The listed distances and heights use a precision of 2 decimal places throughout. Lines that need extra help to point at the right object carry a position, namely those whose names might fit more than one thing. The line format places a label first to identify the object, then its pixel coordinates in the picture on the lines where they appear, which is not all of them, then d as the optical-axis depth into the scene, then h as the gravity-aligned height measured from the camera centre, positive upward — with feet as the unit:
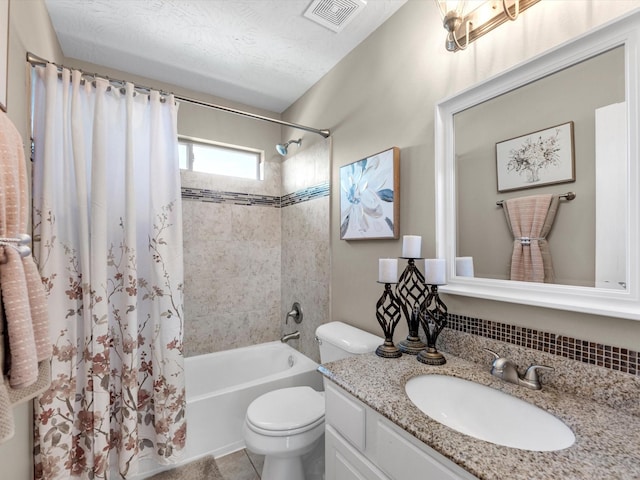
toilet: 4.38 -2.84
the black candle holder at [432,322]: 3.77 -1.15
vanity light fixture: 3.65 +2.88
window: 7.82 +2.32
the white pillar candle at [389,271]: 4.27 -0.47
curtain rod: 4.16 +2.64
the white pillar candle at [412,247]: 4.25 -0.12
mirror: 2.78 +0.75
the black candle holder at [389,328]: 4.06 -1.35
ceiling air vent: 4.98 +4.06
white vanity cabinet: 2.44 -2.05
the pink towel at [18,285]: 2.20 -0.35
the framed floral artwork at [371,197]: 5.06 +0.80
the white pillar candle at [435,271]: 3.98 -0.44
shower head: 7.95 +2.53
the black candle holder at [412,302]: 4.21 -0.98
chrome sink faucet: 3.11 -1.49
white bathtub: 5.70 -3.40
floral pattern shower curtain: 4.33 -0.51
